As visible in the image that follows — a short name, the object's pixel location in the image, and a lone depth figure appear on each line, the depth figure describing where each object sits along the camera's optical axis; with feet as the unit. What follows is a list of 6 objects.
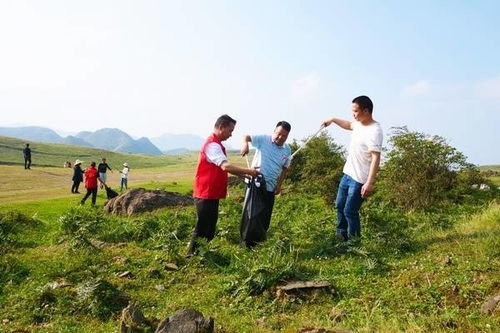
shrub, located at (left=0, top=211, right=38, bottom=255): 37.01
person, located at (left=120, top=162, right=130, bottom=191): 99.45
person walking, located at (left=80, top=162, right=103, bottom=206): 70.69
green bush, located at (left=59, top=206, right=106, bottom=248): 33.76
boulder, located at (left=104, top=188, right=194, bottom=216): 57.36
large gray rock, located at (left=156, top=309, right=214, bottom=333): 15.72
